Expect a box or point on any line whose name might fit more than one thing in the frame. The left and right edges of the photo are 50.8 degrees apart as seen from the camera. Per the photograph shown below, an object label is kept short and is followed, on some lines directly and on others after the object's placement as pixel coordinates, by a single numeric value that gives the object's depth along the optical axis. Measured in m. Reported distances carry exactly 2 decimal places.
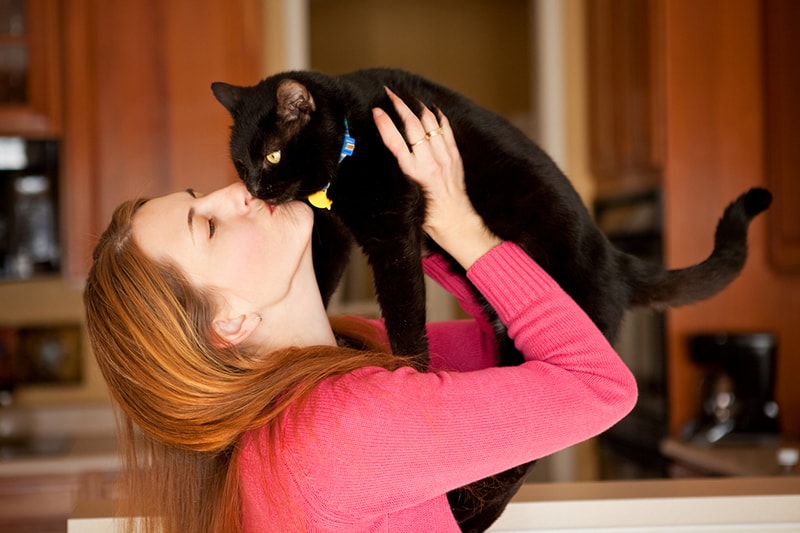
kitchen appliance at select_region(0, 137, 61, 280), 2.68
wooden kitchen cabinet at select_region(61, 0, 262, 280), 2.58
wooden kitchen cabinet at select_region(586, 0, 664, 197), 2.60
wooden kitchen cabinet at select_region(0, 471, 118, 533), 2.48
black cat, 1.17
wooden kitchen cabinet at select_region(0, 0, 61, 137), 2.55
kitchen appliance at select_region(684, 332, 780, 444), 2.35
